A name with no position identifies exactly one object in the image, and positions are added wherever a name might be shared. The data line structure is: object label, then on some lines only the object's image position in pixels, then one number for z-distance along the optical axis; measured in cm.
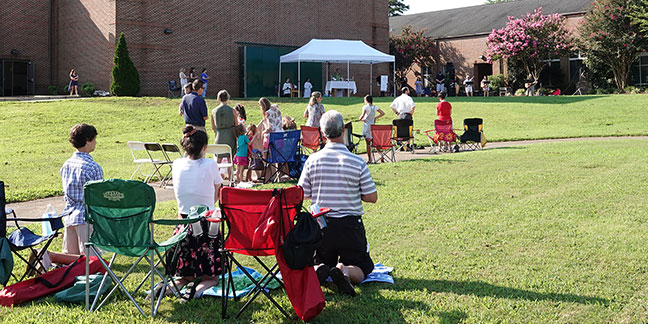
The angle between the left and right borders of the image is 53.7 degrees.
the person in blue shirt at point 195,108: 1105
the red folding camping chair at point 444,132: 1644
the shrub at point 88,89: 2933
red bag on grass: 492
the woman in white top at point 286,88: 3273
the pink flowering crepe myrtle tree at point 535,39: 3928
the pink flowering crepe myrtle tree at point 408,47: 4581
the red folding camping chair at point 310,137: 1280
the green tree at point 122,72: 2759
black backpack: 445
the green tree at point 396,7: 6912
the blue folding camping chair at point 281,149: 1100
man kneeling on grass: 520
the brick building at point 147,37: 2955
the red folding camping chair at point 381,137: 1367
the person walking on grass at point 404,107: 1634
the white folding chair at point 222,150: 1009
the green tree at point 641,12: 3246
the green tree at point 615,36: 3609
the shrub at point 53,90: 3164
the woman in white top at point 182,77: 2868
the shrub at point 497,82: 4188
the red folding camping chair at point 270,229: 448
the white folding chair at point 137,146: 1143
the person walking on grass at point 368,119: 1424
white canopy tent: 3000
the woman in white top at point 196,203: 509
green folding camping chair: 463
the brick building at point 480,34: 4156
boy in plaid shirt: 568
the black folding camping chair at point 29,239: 521
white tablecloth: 3300
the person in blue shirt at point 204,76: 2955
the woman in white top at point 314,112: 1318
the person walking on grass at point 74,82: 2953
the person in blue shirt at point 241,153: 1134
